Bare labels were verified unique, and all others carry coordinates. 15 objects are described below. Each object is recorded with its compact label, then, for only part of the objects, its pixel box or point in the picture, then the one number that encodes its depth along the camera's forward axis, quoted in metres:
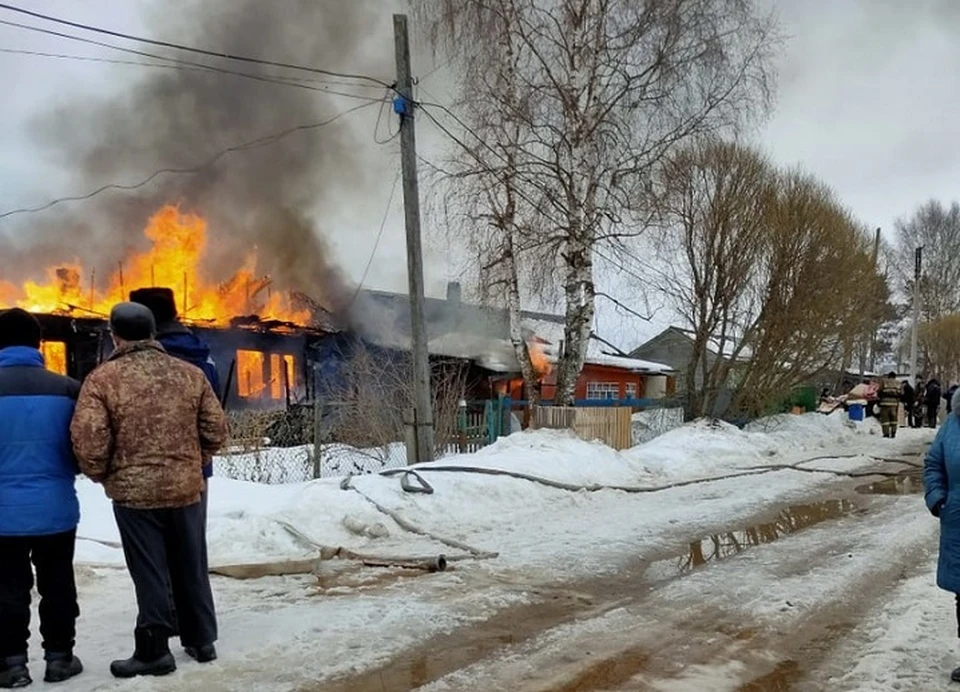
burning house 19.41
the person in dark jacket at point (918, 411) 23.95
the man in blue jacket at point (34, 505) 3.62
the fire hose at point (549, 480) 8.41
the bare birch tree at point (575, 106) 14.70
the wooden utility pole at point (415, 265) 10.32
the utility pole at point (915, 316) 34.03
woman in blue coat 3.92
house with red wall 22.89
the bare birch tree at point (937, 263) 50.91
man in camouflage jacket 3.71
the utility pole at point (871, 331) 21.55
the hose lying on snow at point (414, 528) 6.30
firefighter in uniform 19.25
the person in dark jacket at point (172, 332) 4.23
